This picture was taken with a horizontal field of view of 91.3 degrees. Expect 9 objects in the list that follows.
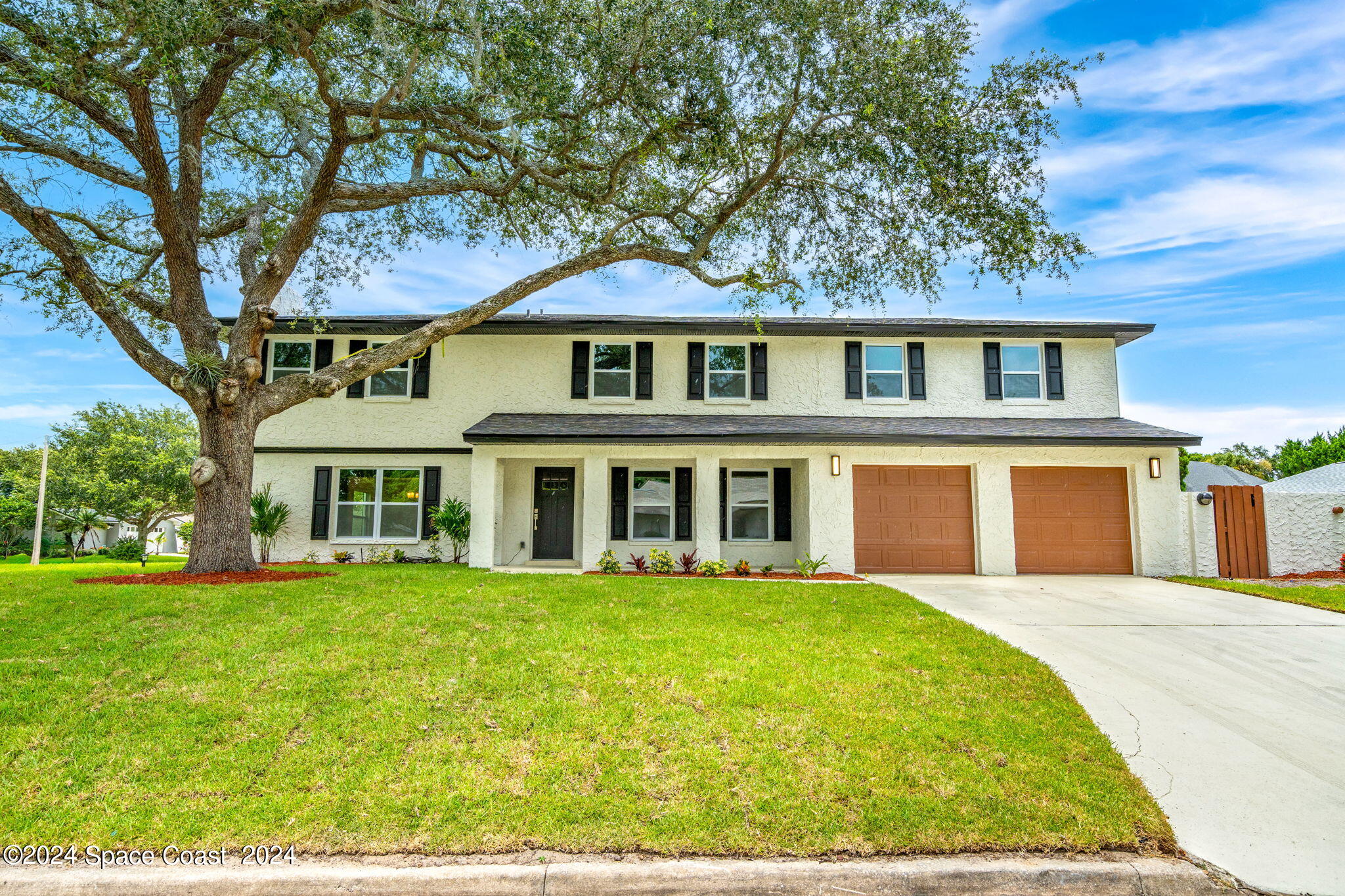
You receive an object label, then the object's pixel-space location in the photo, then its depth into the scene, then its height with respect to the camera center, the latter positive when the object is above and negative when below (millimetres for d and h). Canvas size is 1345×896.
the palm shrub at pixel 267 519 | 14672 -174
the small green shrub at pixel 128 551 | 20938 -1259
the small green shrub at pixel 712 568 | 13273 -1166
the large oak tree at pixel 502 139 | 9734 +6304
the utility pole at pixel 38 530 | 23062 -668
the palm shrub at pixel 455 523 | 14576 -279
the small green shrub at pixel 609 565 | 13328 -1101
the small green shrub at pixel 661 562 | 13508 -1063
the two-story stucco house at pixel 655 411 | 14852 +2337
